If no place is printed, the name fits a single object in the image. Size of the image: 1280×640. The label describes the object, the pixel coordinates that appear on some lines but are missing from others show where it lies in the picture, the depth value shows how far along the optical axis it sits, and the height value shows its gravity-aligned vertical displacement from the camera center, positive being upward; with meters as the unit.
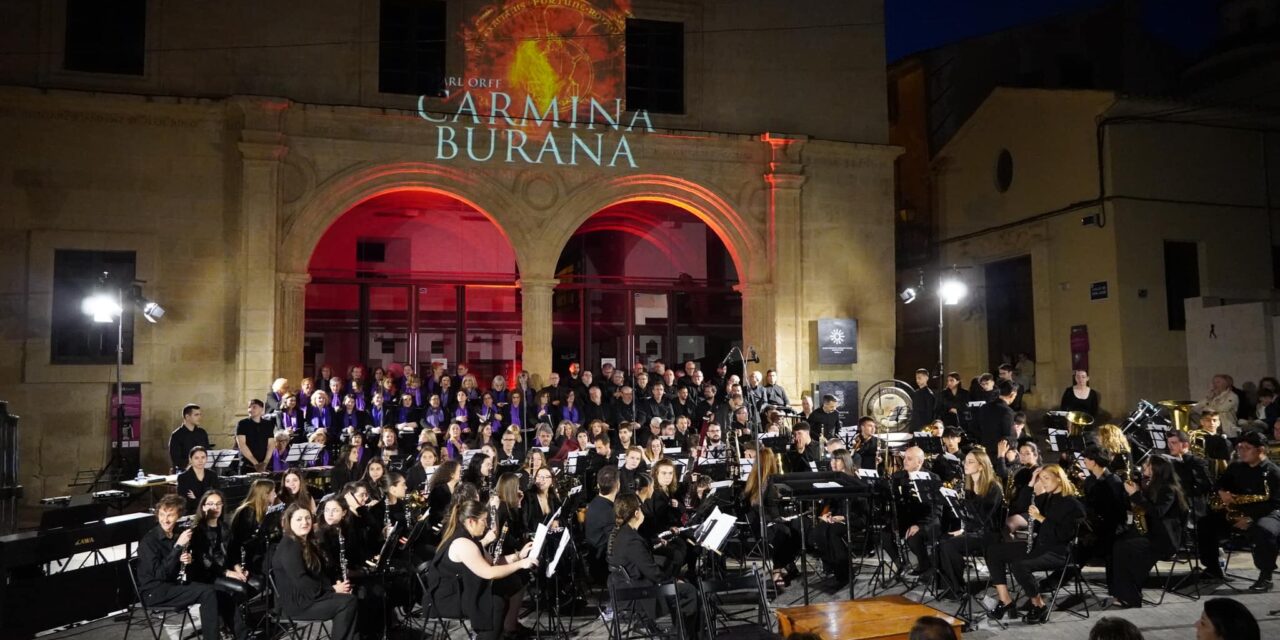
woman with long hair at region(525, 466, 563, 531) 8.48 -1.24
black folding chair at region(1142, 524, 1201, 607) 8.22 -2.01
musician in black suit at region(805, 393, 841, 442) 13.80 -0.82
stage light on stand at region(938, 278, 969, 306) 16.84 +1.45
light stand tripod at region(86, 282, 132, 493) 12.86 -1.08
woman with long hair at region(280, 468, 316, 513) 7.84 -1.04
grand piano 7.18 -1.72
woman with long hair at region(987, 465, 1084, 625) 7.49 -1.54
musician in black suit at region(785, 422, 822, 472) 10.67 -1.02
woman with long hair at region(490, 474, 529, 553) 7.98 -1.25
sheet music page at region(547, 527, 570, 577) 6.65 -1.36
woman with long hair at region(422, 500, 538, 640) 6.59 -1.54
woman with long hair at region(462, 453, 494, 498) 9.58 -1.09
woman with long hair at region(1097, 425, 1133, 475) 9.73 -0.87
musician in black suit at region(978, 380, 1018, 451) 12.51 -0.79
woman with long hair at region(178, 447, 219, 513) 9.34 -1.11
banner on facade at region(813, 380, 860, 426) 16.77 -0.55
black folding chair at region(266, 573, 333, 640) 6.64 -2.13
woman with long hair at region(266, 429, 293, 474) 11.97 -1.04
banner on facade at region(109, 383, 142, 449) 13.91 -0.63
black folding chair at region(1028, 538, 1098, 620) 7.71 -2.03
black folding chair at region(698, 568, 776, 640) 6.86 -1.87
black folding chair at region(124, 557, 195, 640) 7.01 -1.99
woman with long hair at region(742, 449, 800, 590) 8.99 -1.50
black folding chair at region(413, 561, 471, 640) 6.67 -1.81
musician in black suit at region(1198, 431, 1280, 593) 8.44 -1.38
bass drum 16.98 -0.60
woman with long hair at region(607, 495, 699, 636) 7.03 -1.58
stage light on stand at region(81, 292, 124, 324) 12.93 +1.00
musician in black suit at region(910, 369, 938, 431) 14.54 -0.60
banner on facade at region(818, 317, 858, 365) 16.92 +0.51
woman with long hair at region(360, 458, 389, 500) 8.53 -1.04
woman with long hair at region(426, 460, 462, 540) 8.80 -1.17
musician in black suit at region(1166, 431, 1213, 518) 8.66 -1.08
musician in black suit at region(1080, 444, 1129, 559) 8.13 -1.30
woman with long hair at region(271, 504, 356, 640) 6.51 -1.56
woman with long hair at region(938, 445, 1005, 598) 8.02 -1.42
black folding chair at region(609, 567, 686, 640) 6.74 -1.88
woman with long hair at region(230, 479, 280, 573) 7.53 -1.31
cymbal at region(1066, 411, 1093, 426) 12.63 -0.74
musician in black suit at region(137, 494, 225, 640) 6.89 -1.60
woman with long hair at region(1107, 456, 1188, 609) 7.89 -1.50
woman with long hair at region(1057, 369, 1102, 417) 13.16 -0.46
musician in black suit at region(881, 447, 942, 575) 8.41 -1.46
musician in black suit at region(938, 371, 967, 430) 14.37 -0.59
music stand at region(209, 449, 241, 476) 11.32 -1.07
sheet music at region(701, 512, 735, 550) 6.88 -1.25
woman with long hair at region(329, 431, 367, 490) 10.43 -1.09
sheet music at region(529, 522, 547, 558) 6.64 -1.27
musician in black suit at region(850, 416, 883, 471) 10.95 -0.98
